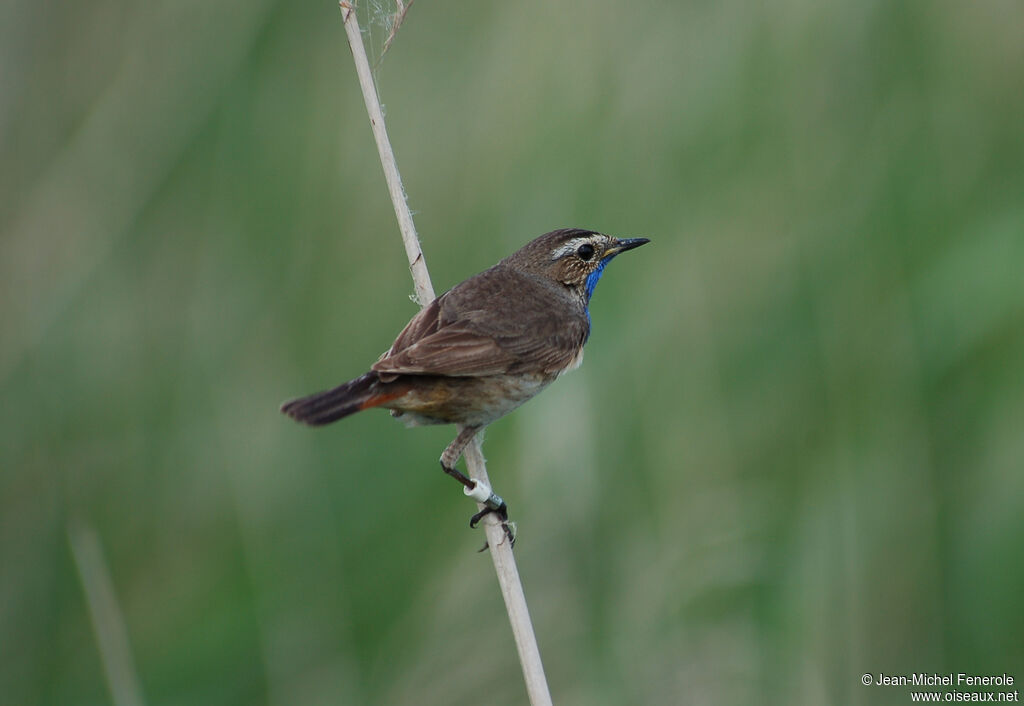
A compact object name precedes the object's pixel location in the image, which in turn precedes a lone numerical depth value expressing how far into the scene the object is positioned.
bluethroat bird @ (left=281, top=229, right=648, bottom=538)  6.01
